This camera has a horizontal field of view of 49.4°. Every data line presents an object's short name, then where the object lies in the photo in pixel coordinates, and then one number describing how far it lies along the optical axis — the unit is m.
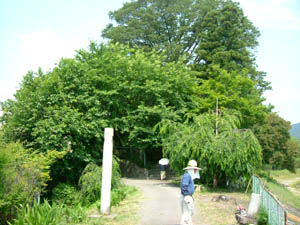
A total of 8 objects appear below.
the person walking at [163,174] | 23.66
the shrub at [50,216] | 8.47
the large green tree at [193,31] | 31.23
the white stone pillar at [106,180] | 10.91
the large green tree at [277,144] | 28.97
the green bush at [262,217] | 8.82
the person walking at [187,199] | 8.60
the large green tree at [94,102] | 20.03
